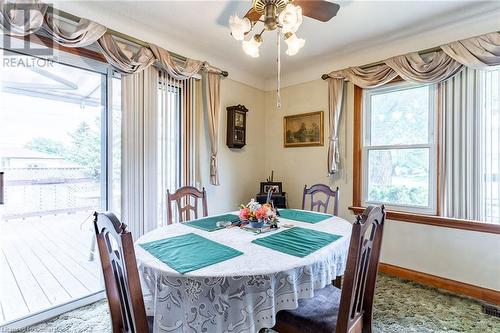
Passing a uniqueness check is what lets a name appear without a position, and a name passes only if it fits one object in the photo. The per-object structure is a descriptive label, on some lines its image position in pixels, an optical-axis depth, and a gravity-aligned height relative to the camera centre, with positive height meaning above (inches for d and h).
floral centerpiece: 66.9 -13.9
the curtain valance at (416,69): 83.0 +37.9
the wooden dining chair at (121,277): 34.7 -17.6
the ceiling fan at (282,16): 56.2 +35.3
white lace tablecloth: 38.8 -21.2
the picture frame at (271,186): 135.5 -11.9
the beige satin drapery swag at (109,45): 64.5 +39.1
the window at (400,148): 100.9 +7.5
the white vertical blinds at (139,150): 90.4 +5.5
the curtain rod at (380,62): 94.6 +44.8
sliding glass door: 75.9 -1.5
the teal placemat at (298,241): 51.3 -17.6
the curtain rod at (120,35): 75.1 +46.0
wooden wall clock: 131.0 +21.1
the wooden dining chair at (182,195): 80.7 -11.7
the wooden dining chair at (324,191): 91.4 -10.6
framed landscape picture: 131.4 +19.7
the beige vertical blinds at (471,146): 86.9 +6.7
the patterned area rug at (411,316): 70.7 -47.2
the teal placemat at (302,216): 77.1 -17.0
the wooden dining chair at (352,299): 40.8 -26.8
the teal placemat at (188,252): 43.6 -17.5
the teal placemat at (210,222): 68.0 -17.2
